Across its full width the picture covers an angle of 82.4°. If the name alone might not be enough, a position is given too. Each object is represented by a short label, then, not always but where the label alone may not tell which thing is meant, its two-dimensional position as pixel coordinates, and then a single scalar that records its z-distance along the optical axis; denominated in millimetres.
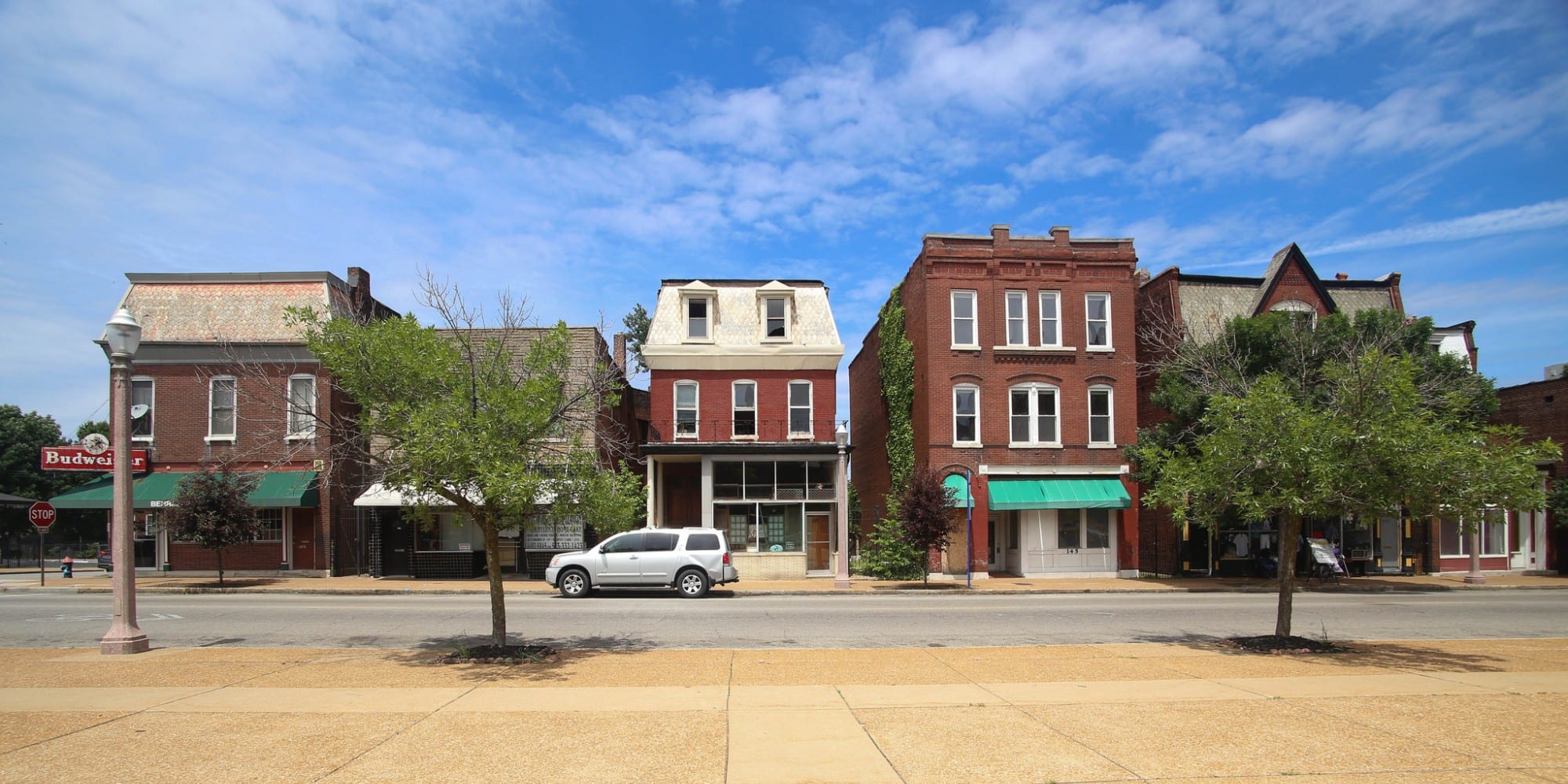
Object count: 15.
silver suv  21438
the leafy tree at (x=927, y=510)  24312
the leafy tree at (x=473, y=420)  10867
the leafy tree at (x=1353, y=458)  11812
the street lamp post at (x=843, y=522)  24828
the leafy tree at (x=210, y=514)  23609
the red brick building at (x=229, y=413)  26781
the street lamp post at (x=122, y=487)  12359
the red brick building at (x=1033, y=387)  28672
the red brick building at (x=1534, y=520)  30781
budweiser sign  26234
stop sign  24438
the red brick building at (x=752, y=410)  29203
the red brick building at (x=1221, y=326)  29375
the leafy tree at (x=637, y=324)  56162
